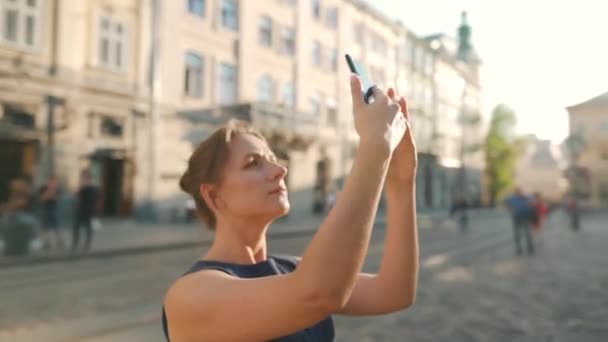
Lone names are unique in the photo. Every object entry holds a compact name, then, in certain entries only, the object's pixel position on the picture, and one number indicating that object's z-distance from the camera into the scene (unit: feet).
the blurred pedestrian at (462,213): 51.21
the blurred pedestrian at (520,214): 33.60
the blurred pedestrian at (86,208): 30.09
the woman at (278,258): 2.43
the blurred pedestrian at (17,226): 27.89
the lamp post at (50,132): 44.09
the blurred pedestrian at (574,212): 57.31
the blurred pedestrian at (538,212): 34.24
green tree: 43.45
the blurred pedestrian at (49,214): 30.76
